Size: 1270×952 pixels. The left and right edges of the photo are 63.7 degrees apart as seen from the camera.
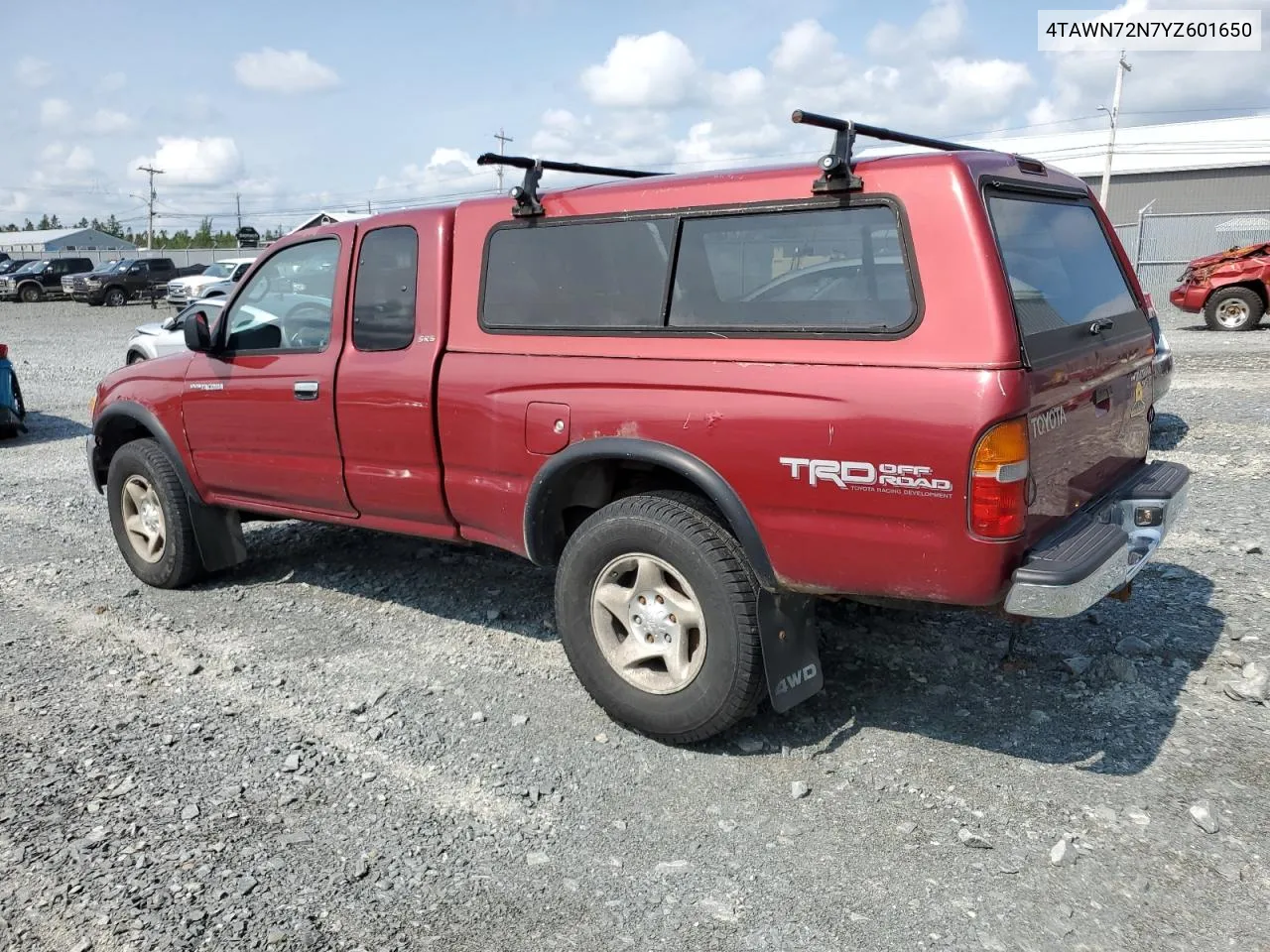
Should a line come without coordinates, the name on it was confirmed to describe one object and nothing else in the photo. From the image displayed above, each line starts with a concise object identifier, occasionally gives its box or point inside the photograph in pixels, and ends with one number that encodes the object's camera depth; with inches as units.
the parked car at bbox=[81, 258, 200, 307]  1360.7
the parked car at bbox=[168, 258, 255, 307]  1171.9
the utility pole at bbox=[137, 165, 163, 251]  3039.4
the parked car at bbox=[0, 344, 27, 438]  417.7
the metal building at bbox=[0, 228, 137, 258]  3127.5
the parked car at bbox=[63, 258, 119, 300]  1366.9
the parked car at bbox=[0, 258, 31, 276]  1509.8
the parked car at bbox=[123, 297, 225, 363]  486.6
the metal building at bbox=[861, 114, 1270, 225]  1646.2
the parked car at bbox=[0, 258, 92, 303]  1453.0
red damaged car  581.0
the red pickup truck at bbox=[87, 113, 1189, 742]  121.3
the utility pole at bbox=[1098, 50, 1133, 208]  1393.9
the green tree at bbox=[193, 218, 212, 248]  3246.8
